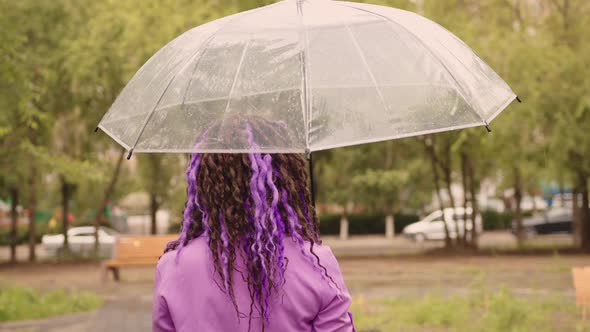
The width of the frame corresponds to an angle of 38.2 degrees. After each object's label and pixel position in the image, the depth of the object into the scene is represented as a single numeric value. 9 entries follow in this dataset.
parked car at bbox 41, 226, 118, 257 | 33.12
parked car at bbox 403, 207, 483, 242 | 38.75
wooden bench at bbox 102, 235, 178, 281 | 16.56
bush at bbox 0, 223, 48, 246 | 44.59
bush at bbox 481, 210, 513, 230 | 52.63
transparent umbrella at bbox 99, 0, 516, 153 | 3.06
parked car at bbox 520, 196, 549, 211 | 59.70
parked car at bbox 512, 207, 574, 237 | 42.38
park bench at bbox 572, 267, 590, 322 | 8.45
